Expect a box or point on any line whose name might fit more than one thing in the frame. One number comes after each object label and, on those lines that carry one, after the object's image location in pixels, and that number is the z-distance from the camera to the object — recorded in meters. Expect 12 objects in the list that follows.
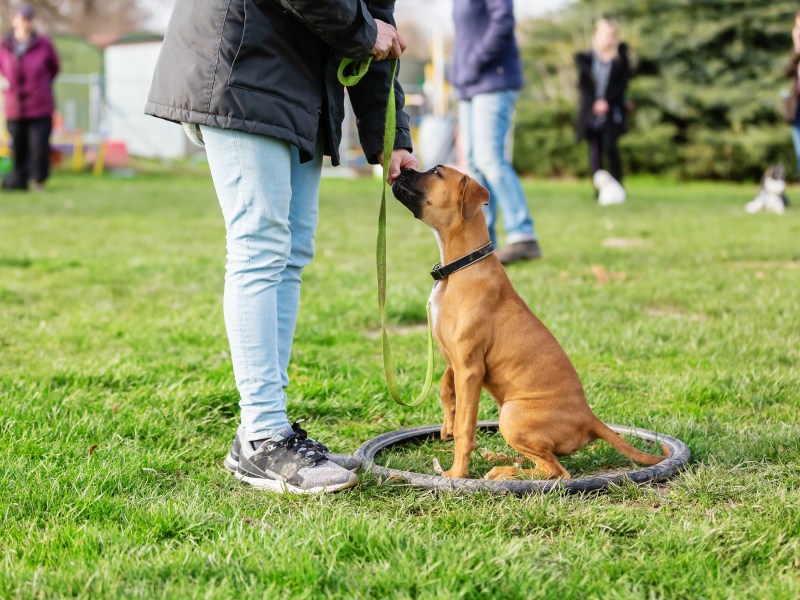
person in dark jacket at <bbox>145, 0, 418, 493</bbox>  3.12
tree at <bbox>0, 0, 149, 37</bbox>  44.62
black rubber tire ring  3.12
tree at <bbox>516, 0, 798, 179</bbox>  25.16
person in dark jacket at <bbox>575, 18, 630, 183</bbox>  15.02
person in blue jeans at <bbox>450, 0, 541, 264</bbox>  7.90
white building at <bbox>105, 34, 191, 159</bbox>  28.78
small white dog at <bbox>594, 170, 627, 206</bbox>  15.56
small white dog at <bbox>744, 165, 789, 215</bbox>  14.70
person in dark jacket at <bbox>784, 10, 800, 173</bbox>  12.31
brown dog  3.38
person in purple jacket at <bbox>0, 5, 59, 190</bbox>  15.29
